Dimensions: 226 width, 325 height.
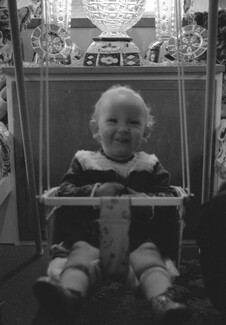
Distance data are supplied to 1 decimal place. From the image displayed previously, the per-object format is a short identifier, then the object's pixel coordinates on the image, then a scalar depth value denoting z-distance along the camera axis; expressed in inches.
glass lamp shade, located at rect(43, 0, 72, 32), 75.9
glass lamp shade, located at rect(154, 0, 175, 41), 76.3
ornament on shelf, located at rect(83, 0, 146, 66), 70.2
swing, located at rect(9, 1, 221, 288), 31.2
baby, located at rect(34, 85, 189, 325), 29.9
